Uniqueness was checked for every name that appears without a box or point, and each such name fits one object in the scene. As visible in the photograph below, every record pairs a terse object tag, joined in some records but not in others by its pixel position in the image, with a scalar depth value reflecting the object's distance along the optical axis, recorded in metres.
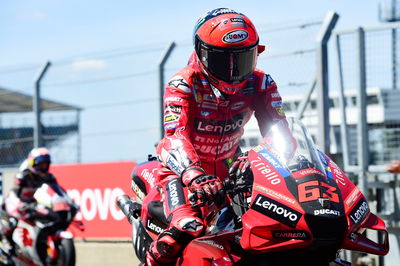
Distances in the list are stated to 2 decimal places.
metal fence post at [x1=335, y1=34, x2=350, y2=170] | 13.67
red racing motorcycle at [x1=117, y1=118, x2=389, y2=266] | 6.29
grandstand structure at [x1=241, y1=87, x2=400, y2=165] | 12.82
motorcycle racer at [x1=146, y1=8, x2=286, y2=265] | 7.56
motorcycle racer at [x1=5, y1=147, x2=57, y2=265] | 17.91
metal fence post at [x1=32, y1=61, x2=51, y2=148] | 19.02
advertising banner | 17.37
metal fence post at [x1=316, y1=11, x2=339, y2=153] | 13.33
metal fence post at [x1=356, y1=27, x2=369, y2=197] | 13.30
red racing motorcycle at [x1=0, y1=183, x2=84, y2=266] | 17.45
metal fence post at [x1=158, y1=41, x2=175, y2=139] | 15.98
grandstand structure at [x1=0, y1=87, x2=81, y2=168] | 17.94
